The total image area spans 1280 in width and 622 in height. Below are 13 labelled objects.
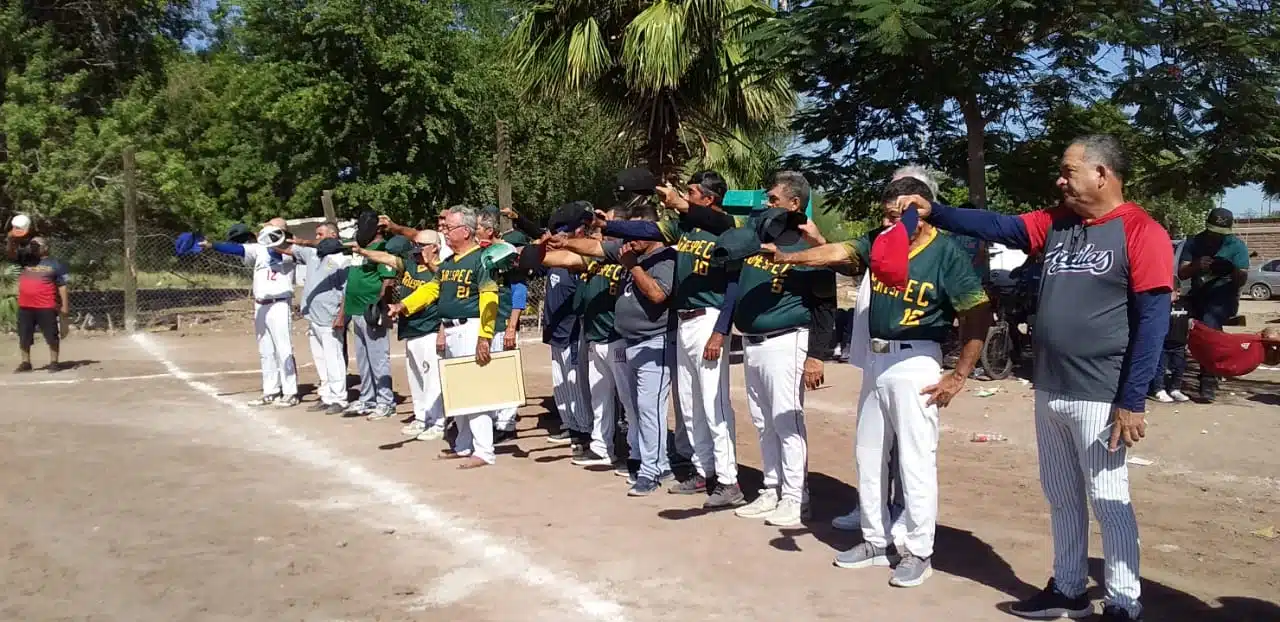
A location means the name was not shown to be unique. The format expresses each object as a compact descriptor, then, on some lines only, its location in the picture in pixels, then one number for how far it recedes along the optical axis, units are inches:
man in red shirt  560.7
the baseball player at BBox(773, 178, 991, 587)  200.1
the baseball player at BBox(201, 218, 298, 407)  442.6
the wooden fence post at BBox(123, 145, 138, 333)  729.0
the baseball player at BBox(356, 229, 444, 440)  355.3
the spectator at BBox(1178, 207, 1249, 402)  403.5
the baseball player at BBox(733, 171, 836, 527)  239.9
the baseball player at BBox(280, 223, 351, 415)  435.8
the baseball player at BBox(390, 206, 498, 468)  328.2
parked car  1152.2
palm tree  562.6
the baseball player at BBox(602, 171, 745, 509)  257.8
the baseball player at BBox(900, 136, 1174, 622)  166.4
